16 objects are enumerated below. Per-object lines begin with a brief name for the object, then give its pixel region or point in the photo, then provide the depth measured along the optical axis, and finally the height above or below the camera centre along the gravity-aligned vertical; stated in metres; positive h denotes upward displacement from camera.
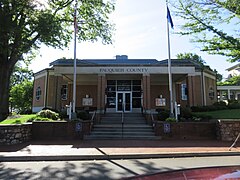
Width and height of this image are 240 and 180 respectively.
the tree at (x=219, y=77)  66.46 +8.27
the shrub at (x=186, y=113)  18.14 -0.85
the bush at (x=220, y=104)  25.19 -0.10
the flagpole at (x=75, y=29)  16.16 +5.54
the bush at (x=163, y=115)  17.42 -0.99
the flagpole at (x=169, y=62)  16.14 +3.20
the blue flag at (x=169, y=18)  16.79 +6.68
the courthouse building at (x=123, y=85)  22.59 +2.27
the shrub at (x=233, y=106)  23.55 -0.32
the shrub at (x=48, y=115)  17.16 -0.96
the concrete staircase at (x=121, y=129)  14.59 -1.92
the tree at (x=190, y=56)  53.21 +12.00
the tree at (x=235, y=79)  22.57 +2.54
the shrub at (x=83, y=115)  17.48 -0.99
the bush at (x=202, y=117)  17.35 -1.14
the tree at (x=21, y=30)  16.72 +6.12
